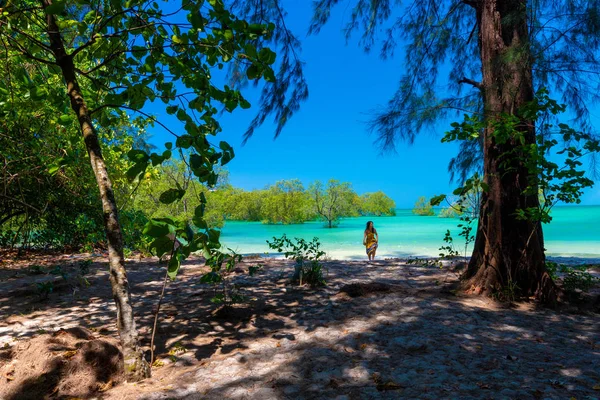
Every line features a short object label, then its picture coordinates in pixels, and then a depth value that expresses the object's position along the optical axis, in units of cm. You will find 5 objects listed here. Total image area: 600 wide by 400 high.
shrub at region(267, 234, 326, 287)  553
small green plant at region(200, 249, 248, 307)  320
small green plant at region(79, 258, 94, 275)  598
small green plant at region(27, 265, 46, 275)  690
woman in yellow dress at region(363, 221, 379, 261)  995
